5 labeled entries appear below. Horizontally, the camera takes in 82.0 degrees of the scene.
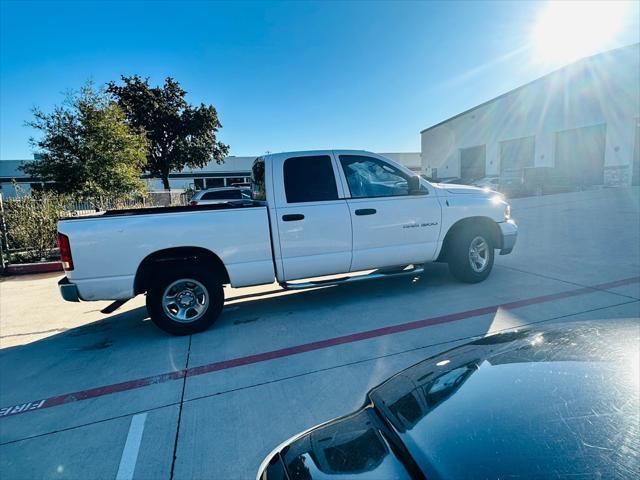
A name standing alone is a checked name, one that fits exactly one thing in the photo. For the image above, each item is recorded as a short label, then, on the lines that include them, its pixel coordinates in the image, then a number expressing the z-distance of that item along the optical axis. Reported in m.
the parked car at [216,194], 13.53
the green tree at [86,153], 12.78
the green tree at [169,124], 32.72
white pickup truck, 4.22
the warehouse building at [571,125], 23.00
